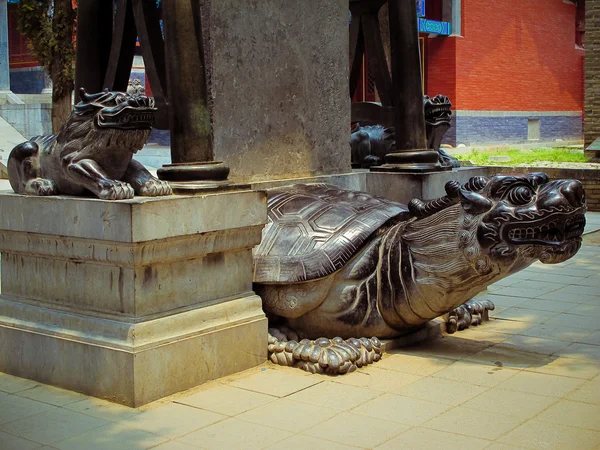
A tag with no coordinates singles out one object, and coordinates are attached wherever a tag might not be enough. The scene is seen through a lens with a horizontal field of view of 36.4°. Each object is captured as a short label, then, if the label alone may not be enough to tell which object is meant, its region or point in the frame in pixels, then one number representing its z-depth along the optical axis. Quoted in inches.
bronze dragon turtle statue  194.7
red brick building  992.2
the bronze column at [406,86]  287.7
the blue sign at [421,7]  932.0
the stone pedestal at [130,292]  177.8
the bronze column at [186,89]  205.6
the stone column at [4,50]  838.5
